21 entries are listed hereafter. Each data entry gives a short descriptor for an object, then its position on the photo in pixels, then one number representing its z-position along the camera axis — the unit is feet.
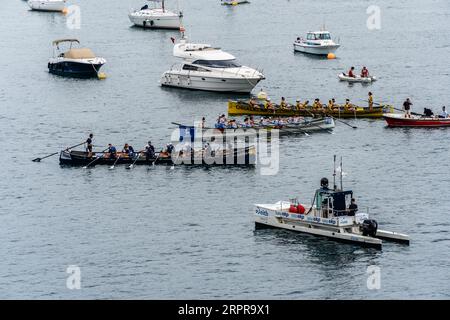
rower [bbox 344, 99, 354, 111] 405.10
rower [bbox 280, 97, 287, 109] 411.13
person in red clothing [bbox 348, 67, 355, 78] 481.05
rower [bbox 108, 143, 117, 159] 352.90
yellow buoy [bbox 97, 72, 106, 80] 506.89
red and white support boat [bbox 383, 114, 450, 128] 390.62
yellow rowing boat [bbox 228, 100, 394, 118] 405.80
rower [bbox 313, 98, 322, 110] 408.87
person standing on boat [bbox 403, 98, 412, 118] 393.45
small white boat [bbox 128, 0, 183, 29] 647.97
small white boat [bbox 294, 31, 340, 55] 552.82
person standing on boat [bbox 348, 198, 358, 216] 275.39
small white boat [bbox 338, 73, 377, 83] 476.95
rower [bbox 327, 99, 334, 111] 406.41
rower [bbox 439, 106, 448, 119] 391.45
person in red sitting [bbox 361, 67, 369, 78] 478.59
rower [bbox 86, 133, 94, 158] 354.62
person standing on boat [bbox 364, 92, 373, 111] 407.42
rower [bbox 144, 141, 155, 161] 350.64
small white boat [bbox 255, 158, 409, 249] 270.87
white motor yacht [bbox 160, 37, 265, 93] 454.81
